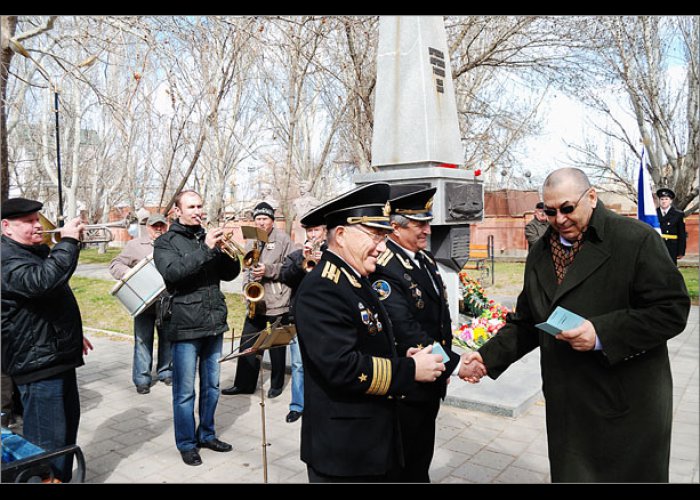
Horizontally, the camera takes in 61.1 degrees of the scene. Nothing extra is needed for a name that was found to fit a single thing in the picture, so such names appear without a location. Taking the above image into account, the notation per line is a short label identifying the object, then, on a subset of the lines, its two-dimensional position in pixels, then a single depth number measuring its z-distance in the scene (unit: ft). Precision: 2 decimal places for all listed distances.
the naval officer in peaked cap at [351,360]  8.98
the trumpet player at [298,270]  19.47
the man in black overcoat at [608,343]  9.40
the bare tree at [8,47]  20.68
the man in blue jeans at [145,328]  23.00
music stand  12.35
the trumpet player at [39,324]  12.21
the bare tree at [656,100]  55.16
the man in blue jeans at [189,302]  15.58
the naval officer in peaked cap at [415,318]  11.48
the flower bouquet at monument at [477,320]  24.88
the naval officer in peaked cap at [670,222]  37.35
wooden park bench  60.49
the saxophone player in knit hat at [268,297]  20.98
